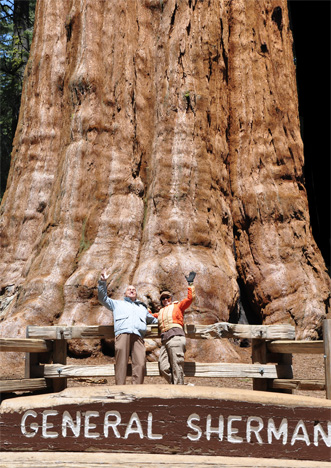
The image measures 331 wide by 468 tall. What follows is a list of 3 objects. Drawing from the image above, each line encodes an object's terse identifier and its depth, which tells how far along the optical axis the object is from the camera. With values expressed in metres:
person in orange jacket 6.39
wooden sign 3.30
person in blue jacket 6.55
